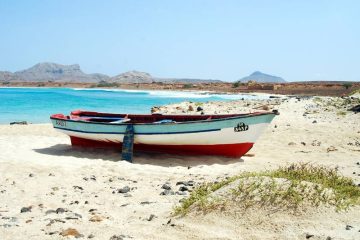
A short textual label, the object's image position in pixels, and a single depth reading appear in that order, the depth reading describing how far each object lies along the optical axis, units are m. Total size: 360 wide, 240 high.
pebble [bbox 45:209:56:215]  7.35
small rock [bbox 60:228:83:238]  6.01
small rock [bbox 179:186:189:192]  8.94
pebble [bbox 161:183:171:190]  9.16
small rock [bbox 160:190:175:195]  8.68
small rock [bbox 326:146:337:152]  14.49
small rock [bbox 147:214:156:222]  6.78
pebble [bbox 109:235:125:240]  5.84
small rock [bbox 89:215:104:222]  6.87
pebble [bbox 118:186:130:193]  8.96
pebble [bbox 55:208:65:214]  7.40
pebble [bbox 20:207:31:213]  7.52
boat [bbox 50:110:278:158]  13.08
